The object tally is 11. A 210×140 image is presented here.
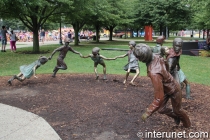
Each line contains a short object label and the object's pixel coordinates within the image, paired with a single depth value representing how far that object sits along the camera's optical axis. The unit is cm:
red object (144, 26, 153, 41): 4222
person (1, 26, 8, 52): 2034
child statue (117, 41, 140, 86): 829
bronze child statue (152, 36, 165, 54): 674
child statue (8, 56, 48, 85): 812
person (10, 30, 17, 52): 2071
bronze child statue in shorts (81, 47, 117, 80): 849
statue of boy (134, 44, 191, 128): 374
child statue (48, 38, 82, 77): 884
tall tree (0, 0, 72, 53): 1315
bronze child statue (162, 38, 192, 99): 520
